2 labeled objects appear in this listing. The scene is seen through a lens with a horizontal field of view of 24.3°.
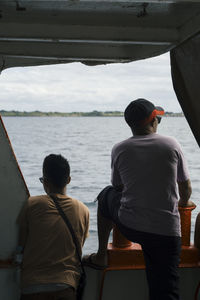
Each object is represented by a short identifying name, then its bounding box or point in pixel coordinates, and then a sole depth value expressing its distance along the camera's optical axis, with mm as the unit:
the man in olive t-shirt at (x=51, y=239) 2664
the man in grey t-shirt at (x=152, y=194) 2680
